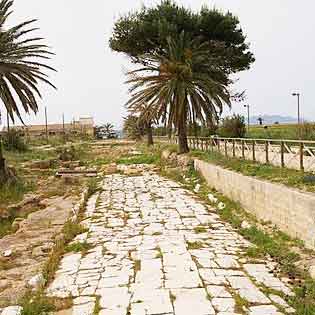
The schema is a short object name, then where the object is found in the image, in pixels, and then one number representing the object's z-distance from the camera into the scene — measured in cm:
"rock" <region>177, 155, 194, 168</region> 1830
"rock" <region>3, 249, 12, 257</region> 740
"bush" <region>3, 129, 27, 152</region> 3195
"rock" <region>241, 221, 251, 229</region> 855
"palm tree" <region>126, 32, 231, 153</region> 1988
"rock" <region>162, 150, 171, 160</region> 2372
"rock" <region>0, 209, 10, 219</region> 1125
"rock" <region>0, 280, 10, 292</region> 580
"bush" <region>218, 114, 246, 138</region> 2838
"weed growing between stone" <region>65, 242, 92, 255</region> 727
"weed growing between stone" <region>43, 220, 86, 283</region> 614
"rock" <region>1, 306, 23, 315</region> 474
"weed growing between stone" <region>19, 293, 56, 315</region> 472
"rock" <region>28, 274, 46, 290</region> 555
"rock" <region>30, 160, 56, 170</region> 2358
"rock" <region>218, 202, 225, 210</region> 1077
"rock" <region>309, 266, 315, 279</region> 554
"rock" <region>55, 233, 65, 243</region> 785
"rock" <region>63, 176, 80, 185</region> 1730
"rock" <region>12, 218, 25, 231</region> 1000
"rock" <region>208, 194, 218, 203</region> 1174
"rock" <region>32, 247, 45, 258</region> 738
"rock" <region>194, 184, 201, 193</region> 1401
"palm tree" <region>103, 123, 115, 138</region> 9238
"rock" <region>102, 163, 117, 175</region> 2103
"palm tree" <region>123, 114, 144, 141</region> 5934
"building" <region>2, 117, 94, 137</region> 8337
